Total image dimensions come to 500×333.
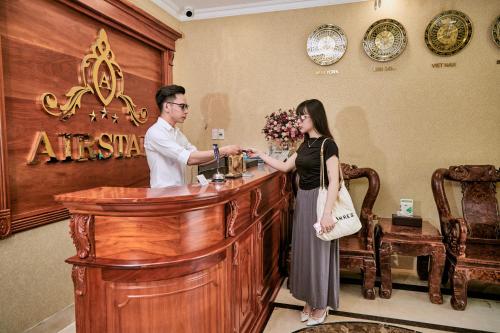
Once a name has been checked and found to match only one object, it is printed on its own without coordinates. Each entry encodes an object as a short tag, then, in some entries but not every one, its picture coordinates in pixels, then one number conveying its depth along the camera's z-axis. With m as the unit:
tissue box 3.00
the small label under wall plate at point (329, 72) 3.51
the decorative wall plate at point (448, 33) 3.14
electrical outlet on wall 3.95
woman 2.32
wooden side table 2.76
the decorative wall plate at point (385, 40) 3.29
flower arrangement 3.18
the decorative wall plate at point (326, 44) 3.46
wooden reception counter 1.44
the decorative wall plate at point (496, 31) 3.06
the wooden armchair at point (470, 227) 2.63
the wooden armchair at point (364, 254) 2.81
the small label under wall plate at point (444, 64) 3.20
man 2.15
